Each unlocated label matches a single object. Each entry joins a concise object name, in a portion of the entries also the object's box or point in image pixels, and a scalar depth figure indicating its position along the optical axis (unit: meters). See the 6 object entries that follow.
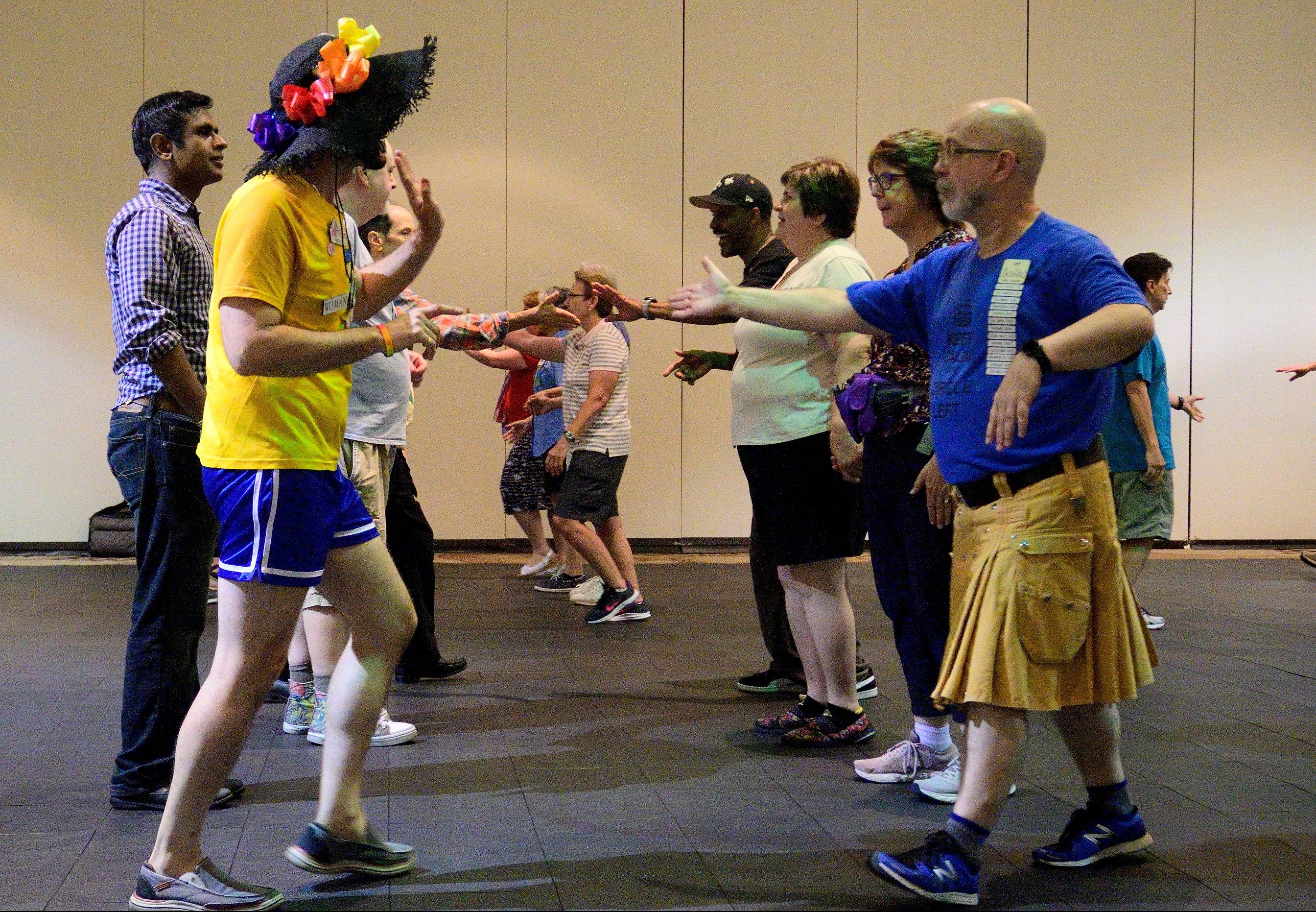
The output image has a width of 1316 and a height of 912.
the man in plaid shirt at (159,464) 2.77
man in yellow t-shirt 2.15
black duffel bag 7.87
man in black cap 4.02
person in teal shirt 4.91
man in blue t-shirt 2.25
